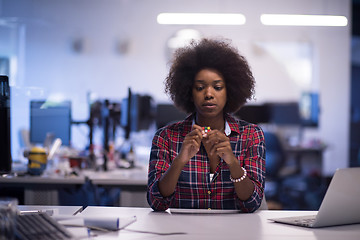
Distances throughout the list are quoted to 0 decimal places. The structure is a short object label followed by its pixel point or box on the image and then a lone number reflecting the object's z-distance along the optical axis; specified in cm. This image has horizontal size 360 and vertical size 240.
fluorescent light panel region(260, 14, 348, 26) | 658
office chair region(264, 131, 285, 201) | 503
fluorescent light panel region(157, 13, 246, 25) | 645
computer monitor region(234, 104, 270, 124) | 484
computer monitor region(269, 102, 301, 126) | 614
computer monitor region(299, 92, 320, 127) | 618
